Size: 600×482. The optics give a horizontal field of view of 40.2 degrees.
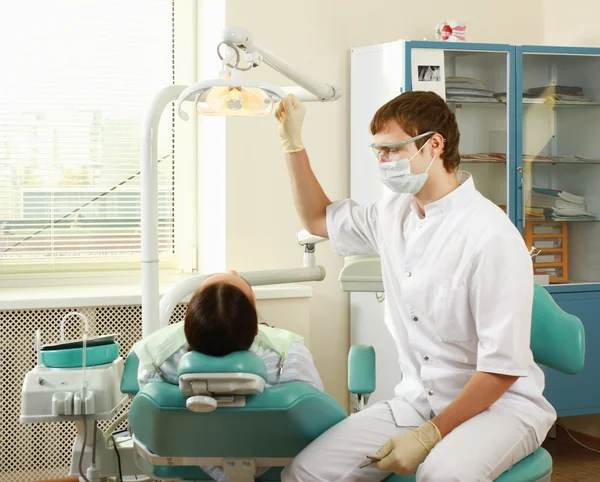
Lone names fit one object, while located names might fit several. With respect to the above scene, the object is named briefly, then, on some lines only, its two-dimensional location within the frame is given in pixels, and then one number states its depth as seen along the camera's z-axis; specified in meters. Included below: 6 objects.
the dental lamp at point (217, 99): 1.89
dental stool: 1.96
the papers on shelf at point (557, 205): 3.59
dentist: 1.74
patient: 1.65
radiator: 3.09
